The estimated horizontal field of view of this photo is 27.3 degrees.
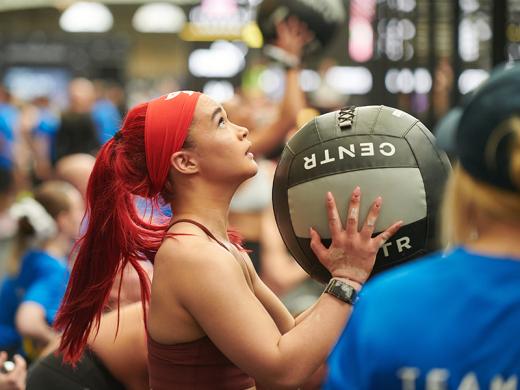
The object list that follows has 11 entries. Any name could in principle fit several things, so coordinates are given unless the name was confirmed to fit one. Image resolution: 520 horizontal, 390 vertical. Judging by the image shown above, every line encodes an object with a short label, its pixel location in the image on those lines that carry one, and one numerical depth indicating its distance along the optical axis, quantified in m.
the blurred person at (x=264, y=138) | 6.21
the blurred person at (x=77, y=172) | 7.42
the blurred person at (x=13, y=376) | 3.99
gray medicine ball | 2.88
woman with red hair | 2.79
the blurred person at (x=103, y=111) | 14.50
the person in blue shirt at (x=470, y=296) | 1.98
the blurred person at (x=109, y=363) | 3.70
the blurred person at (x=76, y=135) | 13.33
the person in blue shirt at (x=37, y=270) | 5.47
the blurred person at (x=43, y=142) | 15.04
